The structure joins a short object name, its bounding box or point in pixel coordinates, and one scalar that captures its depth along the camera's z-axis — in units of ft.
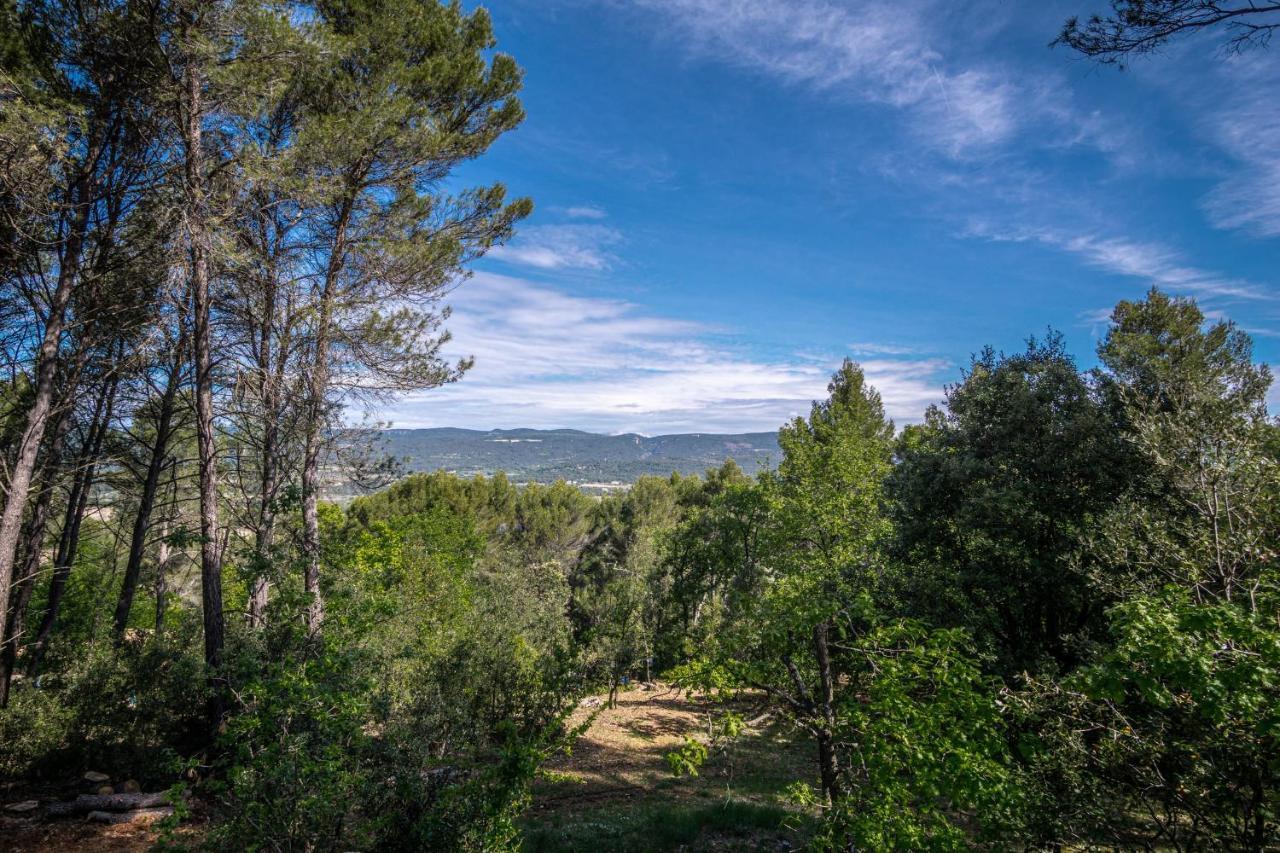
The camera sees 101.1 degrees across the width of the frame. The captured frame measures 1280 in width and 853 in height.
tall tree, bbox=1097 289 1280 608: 24.81
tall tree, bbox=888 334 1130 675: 31.78
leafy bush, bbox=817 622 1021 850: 15.70
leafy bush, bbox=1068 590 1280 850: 12.14
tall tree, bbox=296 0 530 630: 33.14
